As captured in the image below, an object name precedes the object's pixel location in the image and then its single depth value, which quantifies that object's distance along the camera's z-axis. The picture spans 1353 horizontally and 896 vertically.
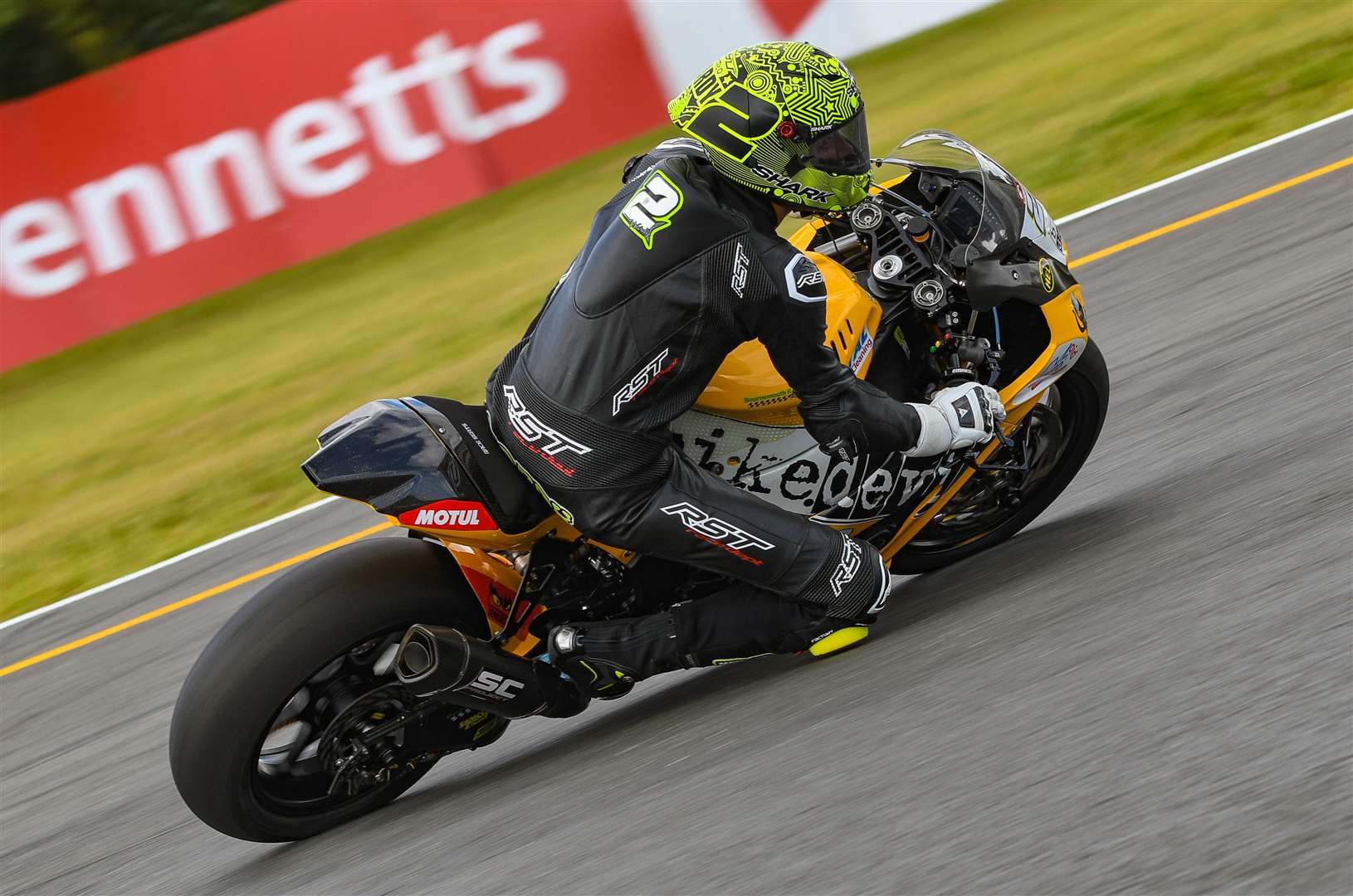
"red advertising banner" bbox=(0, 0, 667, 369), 24.25
